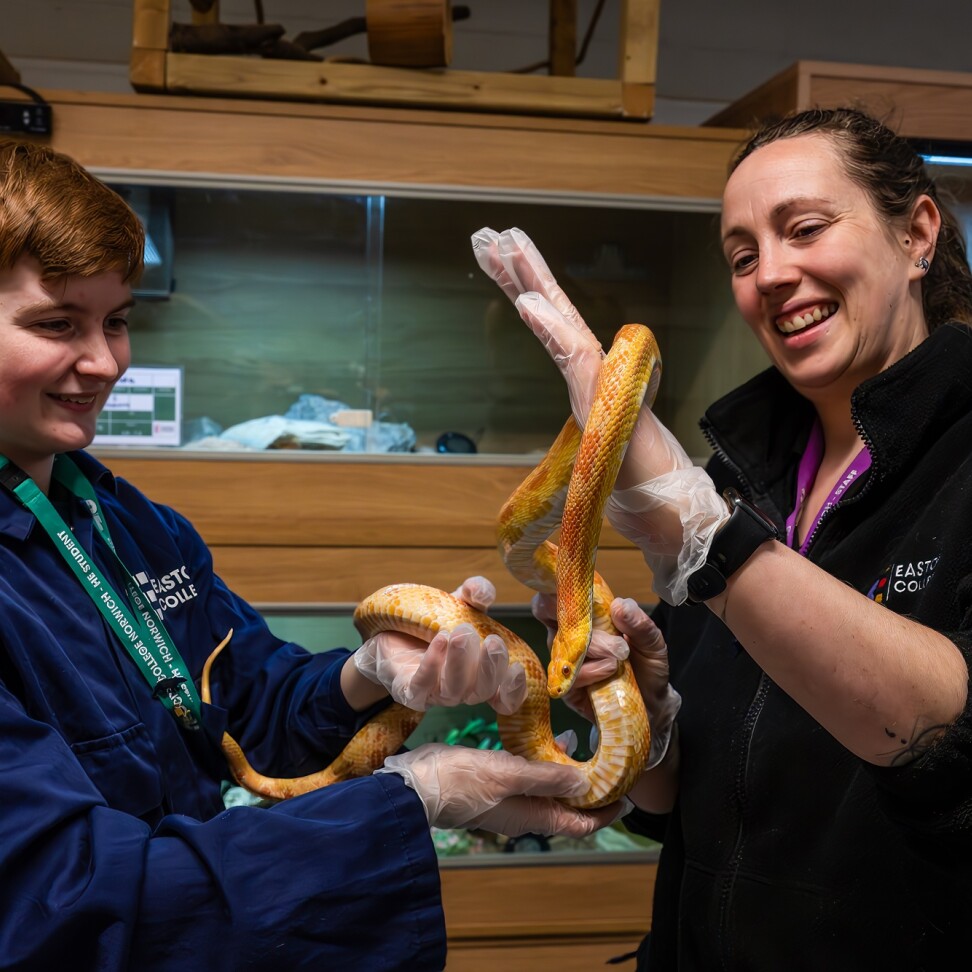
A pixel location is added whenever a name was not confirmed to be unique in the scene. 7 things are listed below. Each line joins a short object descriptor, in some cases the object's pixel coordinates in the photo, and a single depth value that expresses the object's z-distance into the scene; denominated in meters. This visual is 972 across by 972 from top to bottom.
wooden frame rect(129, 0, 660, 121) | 2.35
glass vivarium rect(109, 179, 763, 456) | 2.62
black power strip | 2.31
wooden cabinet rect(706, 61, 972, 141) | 2.46
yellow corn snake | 1.01
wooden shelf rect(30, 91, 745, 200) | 2.37
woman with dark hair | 0.90
